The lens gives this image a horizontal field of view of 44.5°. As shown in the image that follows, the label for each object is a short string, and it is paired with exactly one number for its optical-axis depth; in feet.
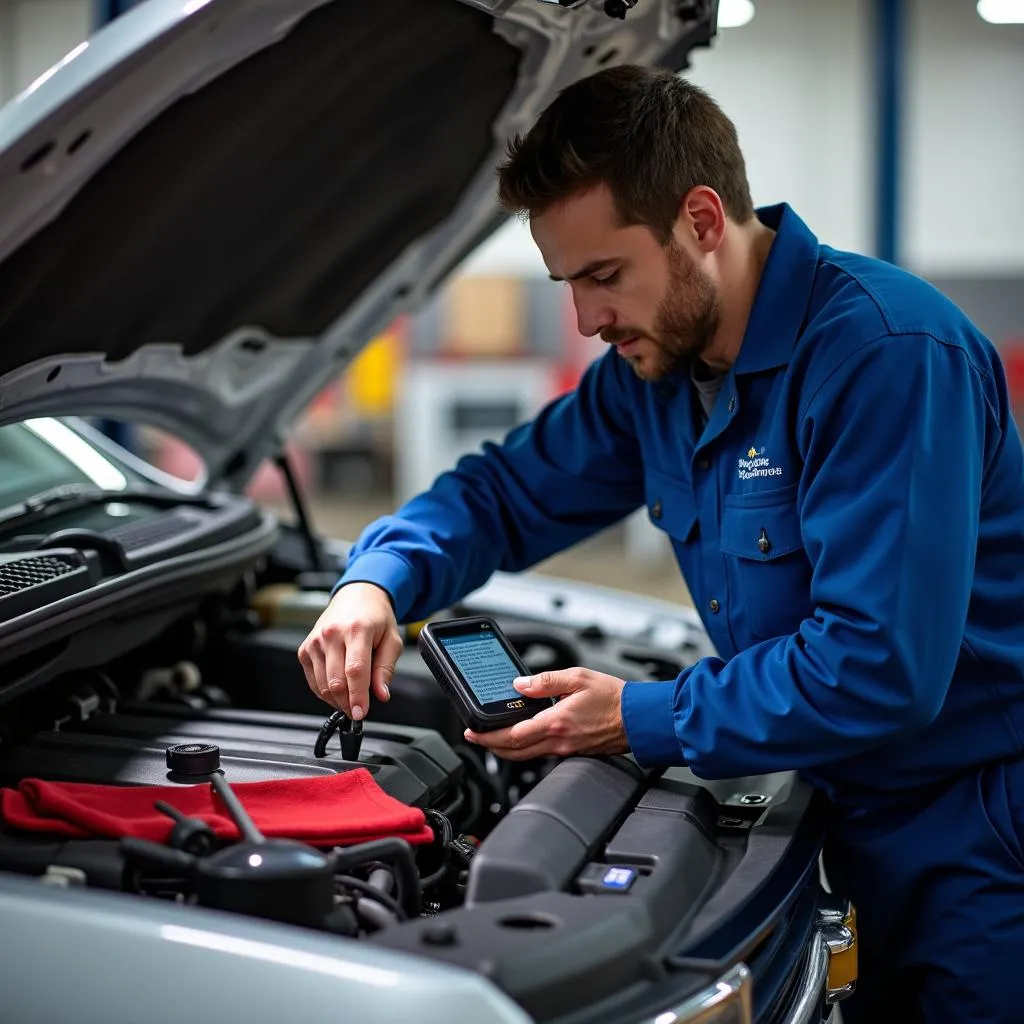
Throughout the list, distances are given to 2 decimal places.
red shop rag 4.25
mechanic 4.27
